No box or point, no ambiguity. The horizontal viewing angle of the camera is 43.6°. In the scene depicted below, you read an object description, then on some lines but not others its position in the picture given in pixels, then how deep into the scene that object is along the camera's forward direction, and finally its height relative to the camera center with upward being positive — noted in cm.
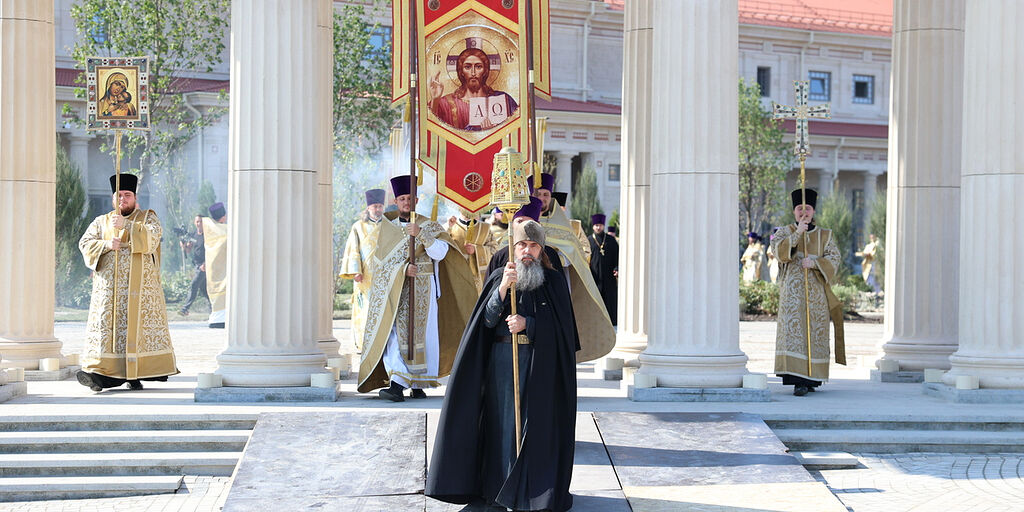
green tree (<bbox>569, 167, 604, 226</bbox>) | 3659 +147
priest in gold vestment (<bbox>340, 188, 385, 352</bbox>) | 1404 -5
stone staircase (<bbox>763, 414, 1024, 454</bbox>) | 1007 -145
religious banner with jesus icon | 1198 +153
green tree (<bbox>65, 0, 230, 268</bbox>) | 2605 +425
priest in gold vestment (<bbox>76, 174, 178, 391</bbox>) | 1160 -53
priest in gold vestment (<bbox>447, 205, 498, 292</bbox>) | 1224 +8
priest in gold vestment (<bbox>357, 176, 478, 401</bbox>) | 1127 -52
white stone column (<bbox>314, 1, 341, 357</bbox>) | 1316 +64
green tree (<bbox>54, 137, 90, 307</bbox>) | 2598 +7
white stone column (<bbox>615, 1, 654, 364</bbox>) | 1390 +71
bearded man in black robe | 771 -94
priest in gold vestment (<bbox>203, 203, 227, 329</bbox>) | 2197 -33
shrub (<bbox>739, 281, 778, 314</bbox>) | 2753 -100
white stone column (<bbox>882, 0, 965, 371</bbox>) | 1366 +77
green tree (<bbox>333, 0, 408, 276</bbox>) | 2800 +306
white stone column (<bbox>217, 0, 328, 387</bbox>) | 1095 +43
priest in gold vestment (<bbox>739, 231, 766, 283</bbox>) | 3256 -20
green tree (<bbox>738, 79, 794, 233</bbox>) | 3925 +296
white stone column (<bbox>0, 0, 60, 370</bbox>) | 1269 +55
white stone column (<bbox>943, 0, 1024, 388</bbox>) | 1147 +49
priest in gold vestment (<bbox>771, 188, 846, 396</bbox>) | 1228 -45
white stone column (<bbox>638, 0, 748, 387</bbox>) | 1125 +48
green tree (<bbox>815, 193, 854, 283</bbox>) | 3505 +87
